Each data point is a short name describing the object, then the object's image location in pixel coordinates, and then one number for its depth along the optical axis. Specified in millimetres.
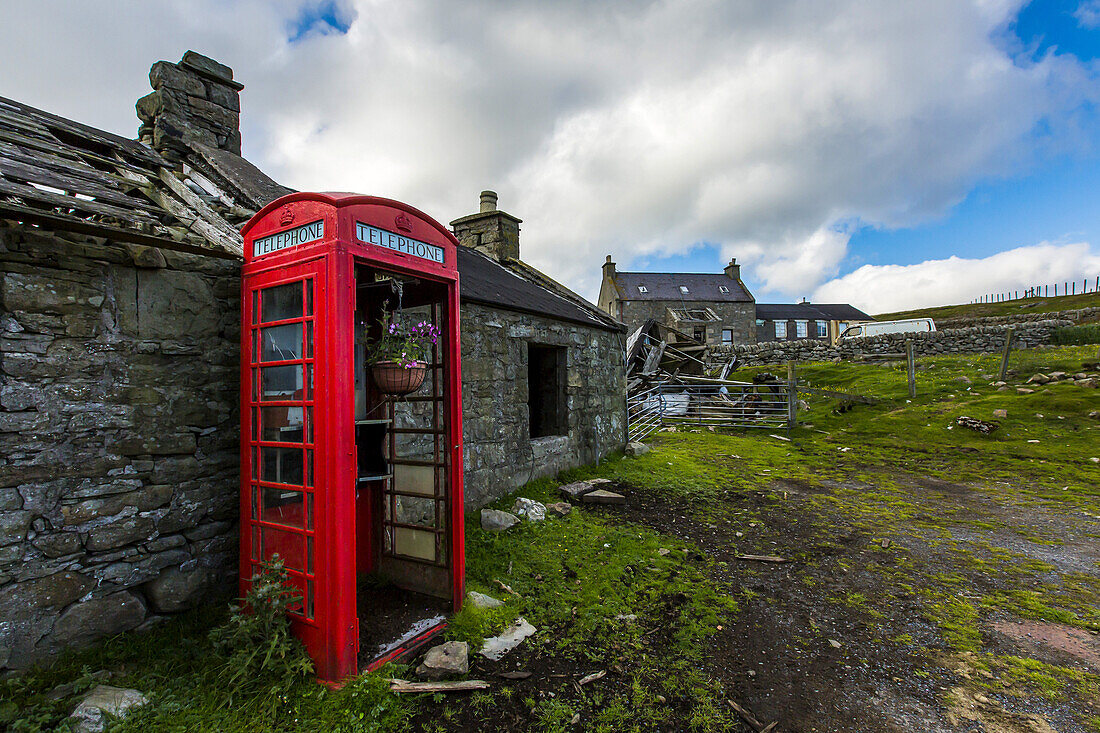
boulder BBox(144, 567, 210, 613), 3324
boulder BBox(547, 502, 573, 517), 6580
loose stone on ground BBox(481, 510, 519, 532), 5812
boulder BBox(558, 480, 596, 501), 7375
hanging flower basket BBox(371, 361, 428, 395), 3746
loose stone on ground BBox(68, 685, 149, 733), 2512
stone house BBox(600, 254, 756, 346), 37375
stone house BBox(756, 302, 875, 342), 44125
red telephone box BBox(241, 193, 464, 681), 3004
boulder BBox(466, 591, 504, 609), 4090
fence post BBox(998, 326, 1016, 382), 13597
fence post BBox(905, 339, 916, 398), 13648
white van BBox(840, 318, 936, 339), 25969
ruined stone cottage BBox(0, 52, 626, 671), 2885
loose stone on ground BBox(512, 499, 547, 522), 6266
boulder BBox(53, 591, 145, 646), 2967
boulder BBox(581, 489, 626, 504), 7250
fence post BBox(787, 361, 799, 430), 13727
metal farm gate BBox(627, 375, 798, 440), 14133
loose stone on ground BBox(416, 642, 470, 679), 3223
